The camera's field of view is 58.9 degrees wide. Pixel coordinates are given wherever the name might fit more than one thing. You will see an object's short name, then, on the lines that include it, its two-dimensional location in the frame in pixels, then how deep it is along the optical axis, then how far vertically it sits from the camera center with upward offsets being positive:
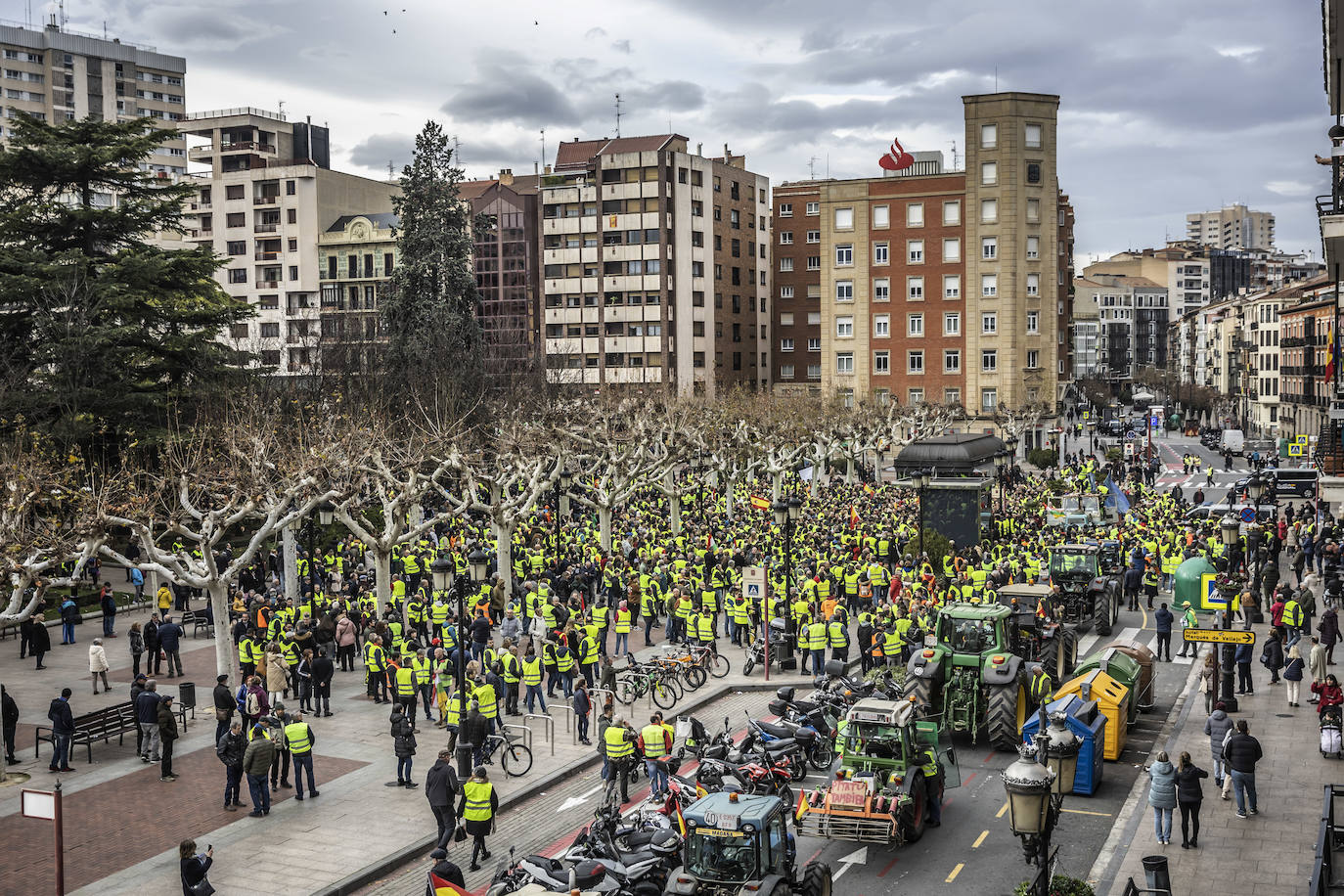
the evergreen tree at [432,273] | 53.81 +6.70
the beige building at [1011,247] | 81.19 +11.18
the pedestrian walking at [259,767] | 17.92 -5.30
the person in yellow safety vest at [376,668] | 24.66 -5.28
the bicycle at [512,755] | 20.16 -5.87
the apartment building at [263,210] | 94.31 +16.53
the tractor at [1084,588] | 31.55 -4.87
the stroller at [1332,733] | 20.19 -5.56
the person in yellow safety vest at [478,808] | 16.23 -5.42
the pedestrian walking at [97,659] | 25.91 -5.26
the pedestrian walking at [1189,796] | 16.25 -5.39
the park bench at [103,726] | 21.44 -5.69
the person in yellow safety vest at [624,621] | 28.62 -5.04
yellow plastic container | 20.50 -5.03
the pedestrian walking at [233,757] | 18.45 -5.29
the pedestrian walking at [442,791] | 16.70 -5.29
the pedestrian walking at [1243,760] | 17.53 -5.23
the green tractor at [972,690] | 20.52 -4.87
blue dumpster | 18.73 -5.18
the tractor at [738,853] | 13.70 -5.14
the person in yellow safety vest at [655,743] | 18.66 -5.20
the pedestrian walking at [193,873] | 14.27 -5.48
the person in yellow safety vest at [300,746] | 18.64 -5.19
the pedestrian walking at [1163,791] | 16.33 -5.29
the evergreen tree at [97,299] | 38.72 +4.03
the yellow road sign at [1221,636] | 19.64 -3.82
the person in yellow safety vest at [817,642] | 26.61 -5.18
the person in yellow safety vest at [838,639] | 26.72 -5.16
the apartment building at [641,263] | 87.75 +11.24
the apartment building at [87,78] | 111.75 +33.58
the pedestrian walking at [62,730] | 20.17 -5.32
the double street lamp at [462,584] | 18.06 -3.21
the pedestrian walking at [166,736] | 19.97 -5.34
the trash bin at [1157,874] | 13.55 -5.36
